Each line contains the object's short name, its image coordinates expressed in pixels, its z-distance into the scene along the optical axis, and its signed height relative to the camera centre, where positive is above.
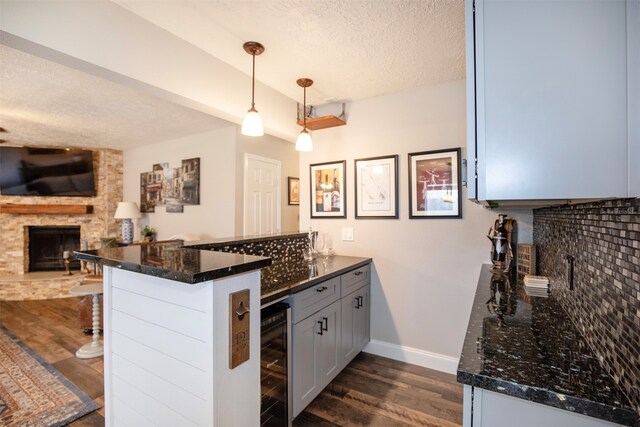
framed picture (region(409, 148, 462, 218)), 2.44 +0.26
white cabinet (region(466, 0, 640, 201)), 0.67 +0.29
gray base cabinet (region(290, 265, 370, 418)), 1.73 -0.82
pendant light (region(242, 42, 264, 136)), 1.91 +0.62
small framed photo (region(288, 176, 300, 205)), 4.92 +0.42
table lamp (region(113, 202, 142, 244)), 4.84 -0.01
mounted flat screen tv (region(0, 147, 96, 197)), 5.04 +0.79
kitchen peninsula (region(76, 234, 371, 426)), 1.02 -0.47
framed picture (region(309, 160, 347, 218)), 2.95 +0.26
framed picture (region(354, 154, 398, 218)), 2.70 +0.26
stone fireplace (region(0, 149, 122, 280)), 5.10 -0.11
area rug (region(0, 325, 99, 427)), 1.95 -1.34
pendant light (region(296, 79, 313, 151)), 2.34 +0.58
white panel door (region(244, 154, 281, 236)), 4.20 +0.30
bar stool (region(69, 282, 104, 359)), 2.77 -1.09
